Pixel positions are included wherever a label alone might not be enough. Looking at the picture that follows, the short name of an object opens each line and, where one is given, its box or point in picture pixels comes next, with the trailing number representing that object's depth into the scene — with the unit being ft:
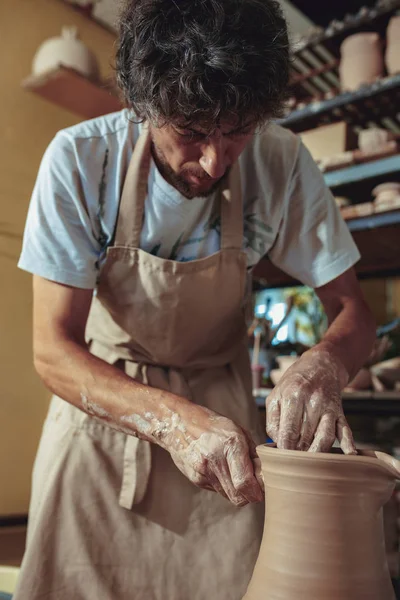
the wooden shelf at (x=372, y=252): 7.98
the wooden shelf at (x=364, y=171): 8.40
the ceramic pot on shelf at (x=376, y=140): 8.60
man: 3.37
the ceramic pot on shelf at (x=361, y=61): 9.20
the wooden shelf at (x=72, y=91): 11.32
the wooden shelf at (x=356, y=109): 8.92
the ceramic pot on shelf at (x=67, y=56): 11.35
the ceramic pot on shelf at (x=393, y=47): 8.89
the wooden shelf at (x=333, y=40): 9.39
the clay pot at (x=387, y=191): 8.03
